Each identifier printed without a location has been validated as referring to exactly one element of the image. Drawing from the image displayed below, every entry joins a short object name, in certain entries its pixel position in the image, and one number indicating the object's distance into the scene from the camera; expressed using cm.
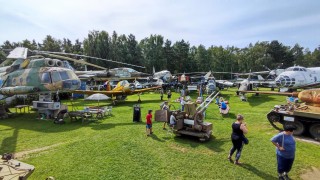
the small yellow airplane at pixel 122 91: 2344
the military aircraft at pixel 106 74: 3296
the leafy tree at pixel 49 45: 6688
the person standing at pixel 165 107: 1206
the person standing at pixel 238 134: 732
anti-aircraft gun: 1007
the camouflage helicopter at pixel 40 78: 1595
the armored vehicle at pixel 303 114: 1070
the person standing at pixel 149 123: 1123
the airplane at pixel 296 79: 2327
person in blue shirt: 607
